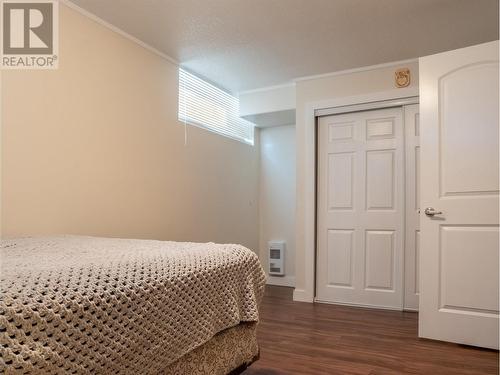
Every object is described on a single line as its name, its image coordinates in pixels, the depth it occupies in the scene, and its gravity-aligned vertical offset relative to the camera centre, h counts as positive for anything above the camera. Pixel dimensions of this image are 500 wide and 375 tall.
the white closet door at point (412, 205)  3.36 -0.16
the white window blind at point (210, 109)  3.54 +0.81
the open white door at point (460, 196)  2.35 -0.05
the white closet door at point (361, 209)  3.47 -0.21
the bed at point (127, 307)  0.82 -0.34
